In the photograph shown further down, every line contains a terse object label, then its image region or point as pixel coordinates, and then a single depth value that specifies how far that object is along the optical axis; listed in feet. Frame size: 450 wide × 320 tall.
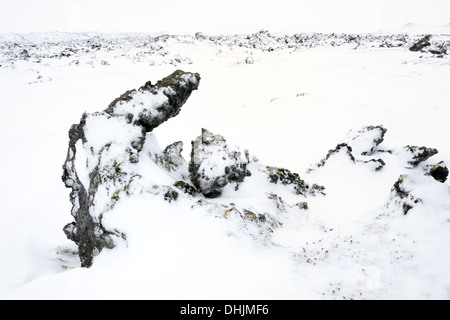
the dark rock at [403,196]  19.12
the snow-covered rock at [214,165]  23.43
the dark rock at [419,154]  32.32
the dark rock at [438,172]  23.21
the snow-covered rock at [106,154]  20.57
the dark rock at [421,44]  99.50
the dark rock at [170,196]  19.19
